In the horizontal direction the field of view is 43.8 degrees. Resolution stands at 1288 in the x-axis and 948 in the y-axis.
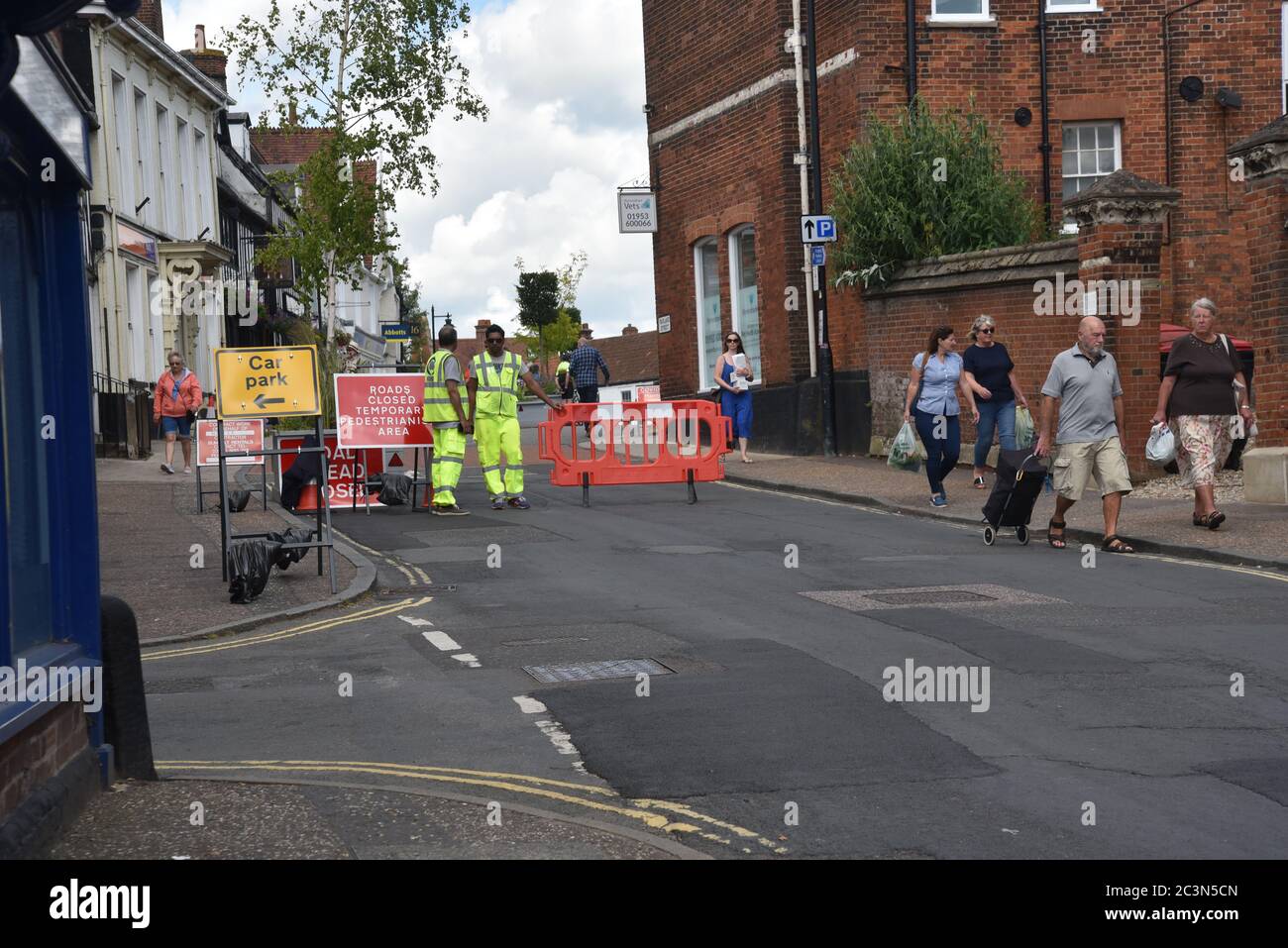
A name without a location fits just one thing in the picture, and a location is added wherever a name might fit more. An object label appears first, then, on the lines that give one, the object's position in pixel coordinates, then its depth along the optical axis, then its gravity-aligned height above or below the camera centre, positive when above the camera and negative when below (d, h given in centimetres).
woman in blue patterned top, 1692 -21
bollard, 598 -106
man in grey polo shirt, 1357 -38
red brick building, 2444 +435
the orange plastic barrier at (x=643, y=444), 1878 -55
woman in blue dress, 2297 +10
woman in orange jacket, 2391 +22
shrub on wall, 2253 +273
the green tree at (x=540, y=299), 8012 +512
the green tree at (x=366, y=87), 3011 +607
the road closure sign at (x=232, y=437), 1948 -30
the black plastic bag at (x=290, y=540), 1252 -102
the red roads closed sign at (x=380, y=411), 1808 -5
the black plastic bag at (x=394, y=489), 1902 -99
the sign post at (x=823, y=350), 2489 +63
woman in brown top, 1400 -18
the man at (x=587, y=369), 2744 +52
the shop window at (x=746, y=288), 2836 +187
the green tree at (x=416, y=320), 8619 +544
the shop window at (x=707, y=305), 3005 +167
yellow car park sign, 1247 +24
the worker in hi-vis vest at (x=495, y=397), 1759 +6
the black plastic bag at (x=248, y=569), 1153 -113
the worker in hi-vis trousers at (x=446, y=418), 1752 -15
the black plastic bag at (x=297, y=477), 1858 -78
